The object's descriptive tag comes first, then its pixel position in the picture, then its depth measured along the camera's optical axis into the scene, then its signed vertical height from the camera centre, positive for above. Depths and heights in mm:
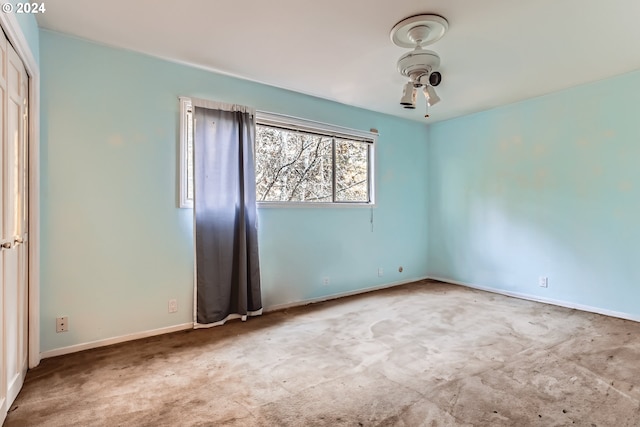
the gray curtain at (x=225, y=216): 3125 +21
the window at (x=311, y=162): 3705 +675
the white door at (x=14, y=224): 1768 -19
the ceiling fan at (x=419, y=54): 2336 +1296
